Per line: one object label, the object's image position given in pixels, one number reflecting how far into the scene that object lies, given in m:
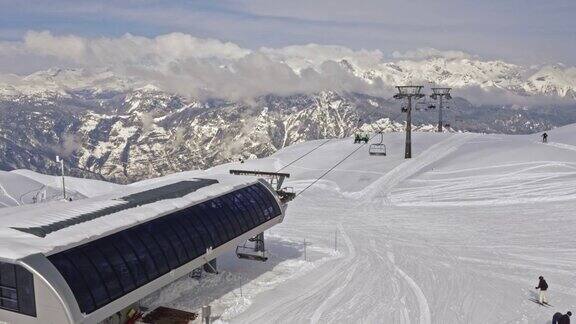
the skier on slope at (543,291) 23.81
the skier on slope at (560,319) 19.86
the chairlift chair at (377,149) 71.12
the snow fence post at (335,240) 34.76
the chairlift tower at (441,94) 90.96
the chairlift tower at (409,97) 67.12
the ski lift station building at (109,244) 15.76
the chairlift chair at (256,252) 31.58
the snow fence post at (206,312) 21.13
